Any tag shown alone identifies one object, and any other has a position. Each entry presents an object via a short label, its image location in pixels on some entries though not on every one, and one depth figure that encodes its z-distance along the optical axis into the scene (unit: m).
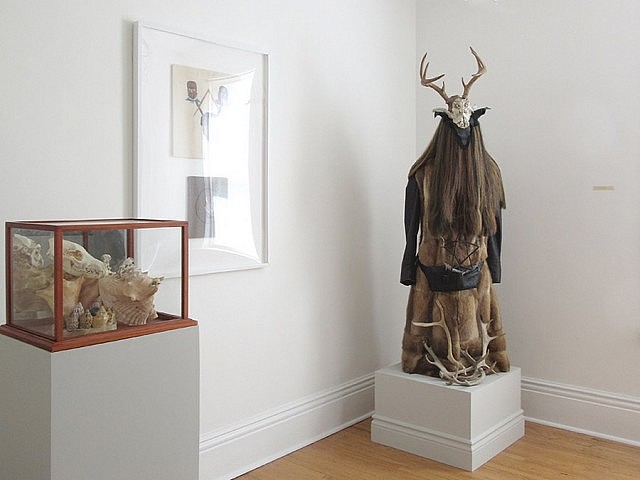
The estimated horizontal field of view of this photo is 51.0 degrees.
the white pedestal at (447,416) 2.97
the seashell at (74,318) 1.69
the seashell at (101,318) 1.73
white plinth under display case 1.63
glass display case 1.67
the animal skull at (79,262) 1.73
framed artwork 2.46
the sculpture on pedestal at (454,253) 3.06
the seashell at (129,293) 1.79
